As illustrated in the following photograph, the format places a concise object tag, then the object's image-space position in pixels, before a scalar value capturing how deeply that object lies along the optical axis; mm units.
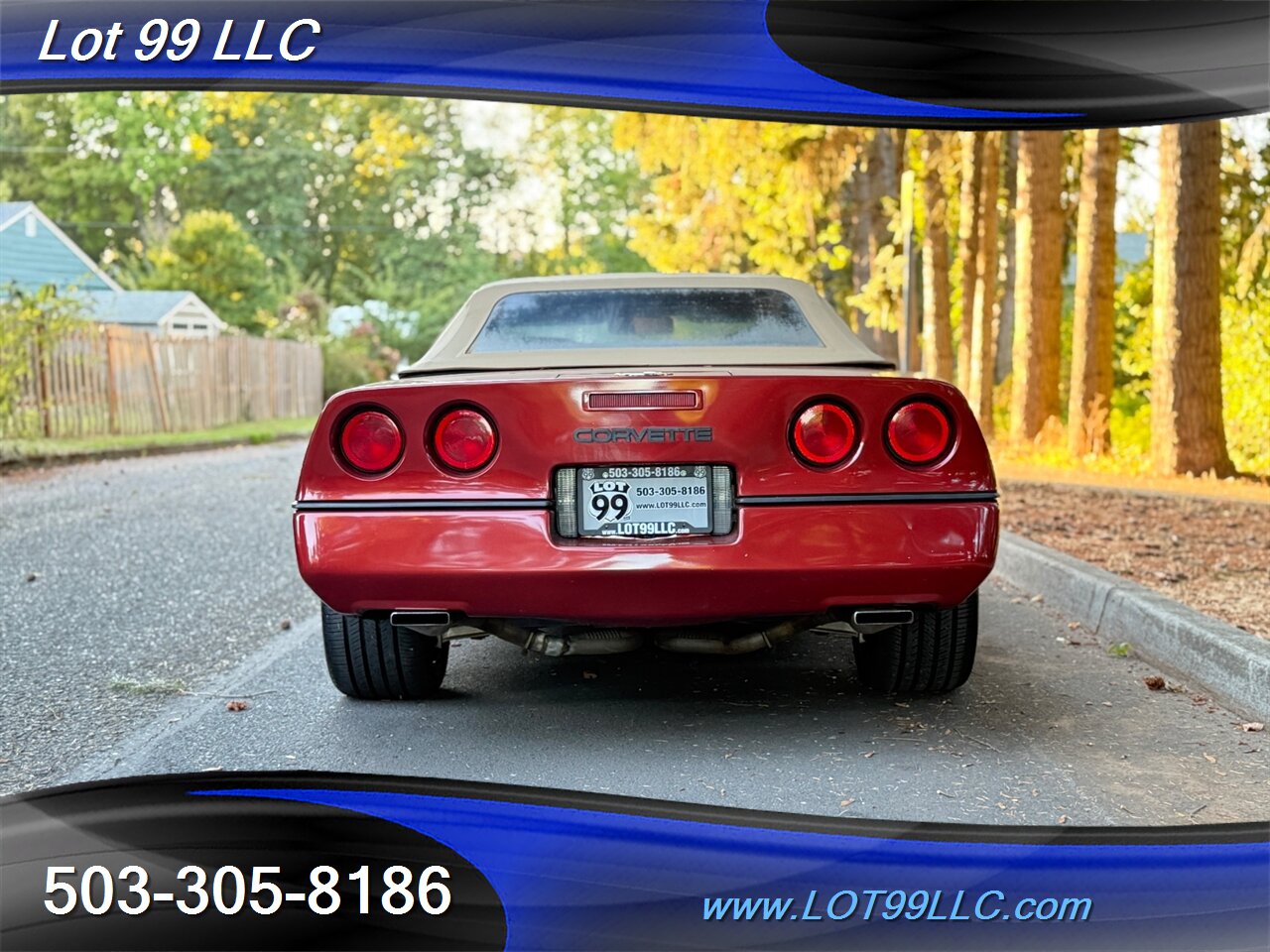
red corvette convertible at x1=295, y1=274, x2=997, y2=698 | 3734
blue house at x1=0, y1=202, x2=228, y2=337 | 35406
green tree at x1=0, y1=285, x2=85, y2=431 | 15375
